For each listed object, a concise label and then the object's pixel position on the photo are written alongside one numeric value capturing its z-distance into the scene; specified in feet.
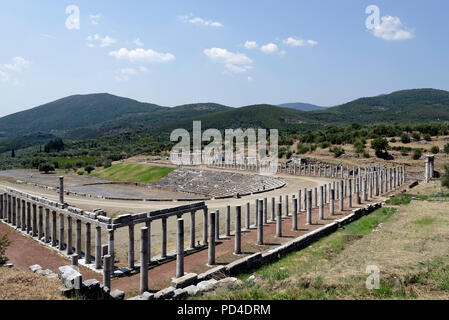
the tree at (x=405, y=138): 198.16
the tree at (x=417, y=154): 172.25
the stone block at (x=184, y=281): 41.34
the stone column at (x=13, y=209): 98.73
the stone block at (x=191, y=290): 38.21
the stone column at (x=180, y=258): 46.24
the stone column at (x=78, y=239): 66.03
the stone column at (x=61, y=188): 102.22
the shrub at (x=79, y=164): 298.97
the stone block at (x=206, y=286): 38.70
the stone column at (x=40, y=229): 82.74
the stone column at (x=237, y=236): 55.04
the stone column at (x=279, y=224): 64.39
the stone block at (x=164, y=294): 38.06
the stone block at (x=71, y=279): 32.33
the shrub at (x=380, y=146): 184.24
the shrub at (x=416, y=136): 201.68
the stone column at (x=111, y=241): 52.65
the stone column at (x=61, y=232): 72.90
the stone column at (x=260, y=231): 60.23
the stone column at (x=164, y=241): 58.75
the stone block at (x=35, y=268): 51.69
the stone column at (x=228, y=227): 69.15
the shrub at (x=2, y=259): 46.49
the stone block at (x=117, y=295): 37.02
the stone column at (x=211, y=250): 50.78
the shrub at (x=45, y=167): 282.15
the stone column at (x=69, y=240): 67.97
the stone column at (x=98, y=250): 57.31
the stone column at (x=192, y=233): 61.87
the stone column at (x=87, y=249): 60.76
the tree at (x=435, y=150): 175.73
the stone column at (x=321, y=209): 76.79
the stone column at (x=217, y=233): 66.43
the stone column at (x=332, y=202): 81.15
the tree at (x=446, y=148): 170.67
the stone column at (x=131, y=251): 54.44
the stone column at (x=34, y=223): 85.99
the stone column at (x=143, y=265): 43.21
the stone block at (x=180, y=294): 37.96
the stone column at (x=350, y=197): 89.71
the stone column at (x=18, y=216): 94.89
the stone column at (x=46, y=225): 80.53
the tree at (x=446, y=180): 111.86
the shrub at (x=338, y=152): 198.90
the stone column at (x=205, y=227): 61.36
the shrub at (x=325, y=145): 217.89
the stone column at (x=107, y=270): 44.62
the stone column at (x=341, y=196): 87.40
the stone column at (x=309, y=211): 74.13
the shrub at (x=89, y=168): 271.69
